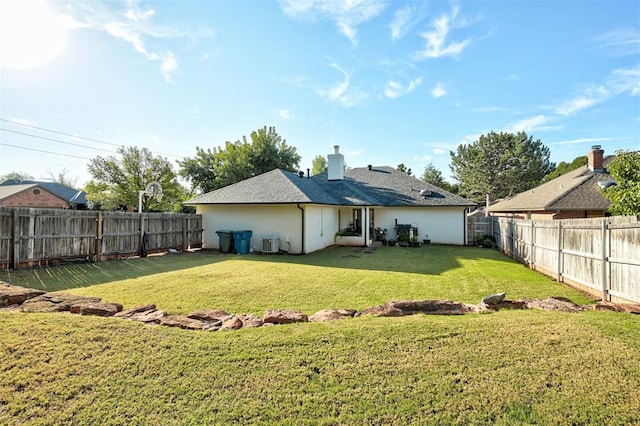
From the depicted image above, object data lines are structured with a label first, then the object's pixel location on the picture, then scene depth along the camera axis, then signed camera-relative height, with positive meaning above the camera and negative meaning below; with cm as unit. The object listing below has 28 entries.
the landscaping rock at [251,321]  401 -146
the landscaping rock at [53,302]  445 -136
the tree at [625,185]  689 +81
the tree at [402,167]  4412 +757
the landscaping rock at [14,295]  467 -129
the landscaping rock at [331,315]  429 -147
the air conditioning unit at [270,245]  1327 -126
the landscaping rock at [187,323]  392 -146
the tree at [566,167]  3544 +638
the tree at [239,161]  2875 +583
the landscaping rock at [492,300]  482 -137
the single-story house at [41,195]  2880 +239
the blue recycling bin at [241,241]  1348 -112
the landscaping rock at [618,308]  453 -144
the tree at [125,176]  2864 +410
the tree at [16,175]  5692 +841
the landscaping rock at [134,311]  435 -145
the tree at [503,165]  3456 +643
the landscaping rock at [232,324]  392 -146
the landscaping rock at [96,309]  435 -139
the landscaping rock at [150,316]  412 -145
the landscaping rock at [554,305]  469 -146
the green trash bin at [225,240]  1370 -107
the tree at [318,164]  4975 +916
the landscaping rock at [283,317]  411 -143
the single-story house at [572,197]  1446 +113
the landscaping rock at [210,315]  429 -148
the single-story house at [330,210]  1359 +41
